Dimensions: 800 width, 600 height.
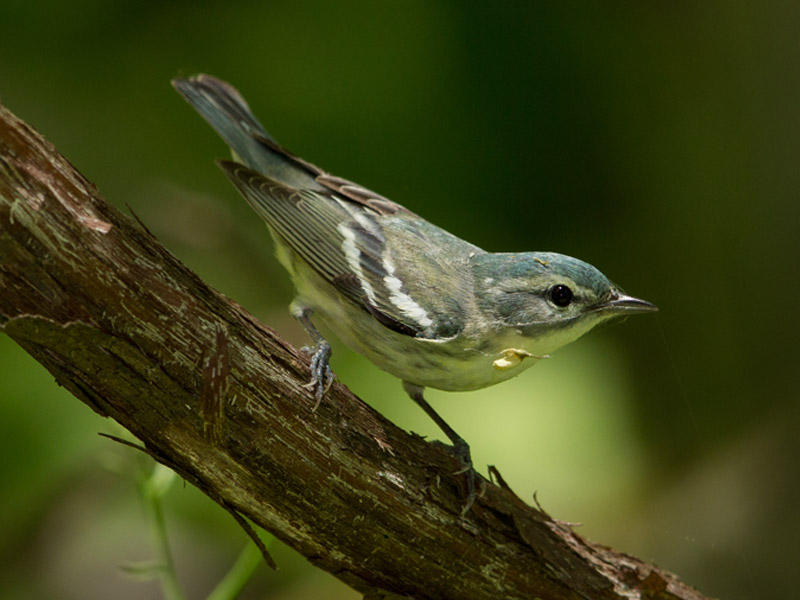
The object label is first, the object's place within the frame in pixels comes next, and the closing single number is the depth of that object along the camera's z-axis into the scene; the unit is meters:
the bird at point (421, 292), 2.51
